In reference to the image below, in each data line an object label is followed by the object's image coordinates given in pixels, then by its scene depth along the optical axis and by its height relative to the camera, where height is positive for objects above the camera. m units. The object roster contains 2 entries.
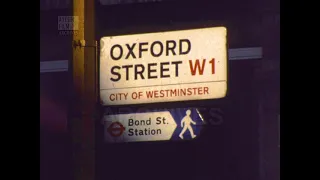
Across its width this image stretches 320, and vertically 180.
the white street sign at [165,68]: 12.35 +0.43
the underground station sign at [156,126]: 11.95 -0.50
